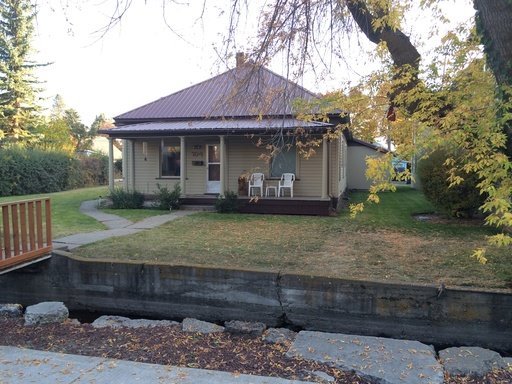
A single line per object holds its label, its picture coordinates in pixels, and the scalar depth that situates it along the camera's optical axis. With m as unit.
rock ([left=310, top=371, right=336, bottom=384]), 3.75
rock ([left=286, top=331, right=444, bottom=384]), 3.87
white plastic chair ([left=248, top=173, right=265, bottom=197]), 14.29
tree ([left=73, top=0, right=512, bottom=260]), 4.00
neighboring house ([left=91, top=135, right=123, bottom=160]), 50.66
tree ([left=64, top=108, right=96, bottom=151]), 45.08
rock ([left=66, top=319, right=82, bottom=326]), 5.43
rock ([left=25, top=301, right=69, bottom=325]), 5.37
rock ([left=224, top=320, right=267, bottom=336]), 5.02
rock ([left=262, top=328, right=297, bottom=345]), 4.75
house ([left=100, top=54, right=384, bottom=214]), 13.09
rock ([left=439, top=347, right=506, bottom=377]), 4.04
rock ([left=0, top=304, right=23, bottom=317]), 5.74
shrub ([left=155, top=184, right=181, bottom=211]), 13.58
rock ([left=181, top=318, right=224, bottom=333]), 5.12
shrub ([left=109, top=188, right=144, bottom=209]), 14.11
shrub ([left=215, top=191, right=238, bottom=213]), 13.08
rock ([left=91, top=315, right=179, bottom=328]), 5.33
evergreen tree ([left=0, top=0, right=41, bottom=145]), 26.86
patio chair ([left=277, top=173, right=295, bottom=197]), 13.95
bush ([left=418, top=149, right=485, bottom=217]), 10.55
